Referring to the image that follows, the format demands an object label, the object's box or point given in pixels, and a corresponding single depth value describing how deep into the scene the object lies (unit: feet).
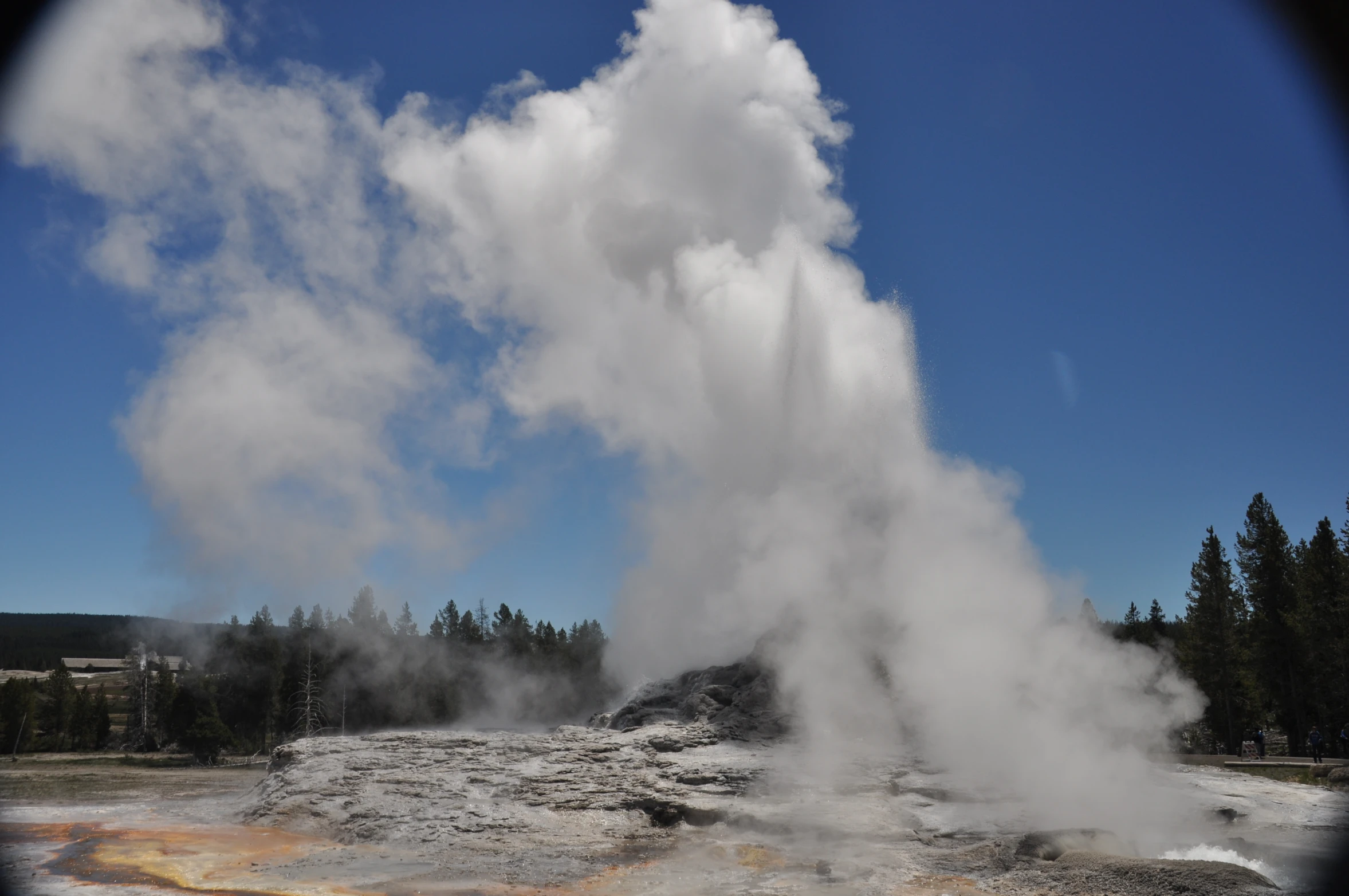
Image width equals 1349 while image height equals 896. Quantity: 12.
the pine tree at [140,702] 144.56
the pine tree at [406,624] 169.45
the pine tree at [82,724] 152.46
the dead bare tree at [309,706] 125.77
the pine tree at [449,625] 173.60
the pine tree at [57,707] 162.81
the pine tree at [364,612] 153.48
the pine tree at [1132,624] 128.88
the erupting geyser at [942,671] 43.52
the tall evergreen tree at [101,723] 153.38
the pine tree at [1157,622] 149.35
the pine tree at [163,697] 142.36
